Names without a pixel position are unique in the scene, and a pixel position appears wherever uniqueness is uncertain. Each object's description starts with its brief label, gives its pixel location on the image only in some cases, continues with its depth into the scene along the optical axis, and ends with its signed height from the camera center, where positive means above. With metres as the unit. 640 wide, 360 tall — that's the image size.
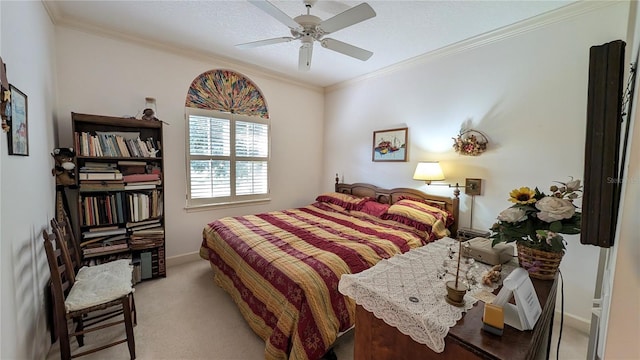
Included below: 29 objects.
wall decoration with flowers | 2.75 +0.26
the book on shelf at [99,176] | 2.49 -0.20
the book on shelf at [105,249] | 2.54 -0.96
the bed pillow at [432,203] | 3.07 -0.47
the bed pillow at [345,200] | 3.63 -0.57
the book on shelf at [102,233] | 2.57 -0.80
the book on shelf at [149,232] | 2.78 -0.83
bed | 1.64 -0.78
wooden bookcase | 2.55 -0.38
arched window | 3.45 +0.29
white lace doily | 0.92 -0.56
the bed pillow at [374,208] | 3.31 -0.60
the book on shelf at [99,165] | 2.56 -0.10
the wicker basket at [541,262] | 1.20 -0.46
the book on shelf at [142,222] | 2.77 -0.73
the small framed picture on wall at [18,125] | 1.43 +0.18
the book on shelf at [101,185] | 2.51 -0.29
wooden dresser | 0.80 -0.61
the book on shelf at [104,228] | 2.62 -0.76
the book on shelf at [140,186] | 2.74 -0.32
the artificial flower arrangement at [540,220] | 1.15 -0.25
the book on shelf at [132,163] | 2.76 -0.06
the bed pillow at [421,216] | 2.78 -0.60
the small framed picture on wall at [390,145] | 3.54 +0.28
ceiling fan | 1.78 +1.07
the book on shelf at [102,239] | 2.56 -0.87
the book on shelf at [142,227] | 2.77 -0.78
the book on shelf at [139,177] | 2.73 -0.22
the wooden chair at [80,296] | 1.64 -0.97
